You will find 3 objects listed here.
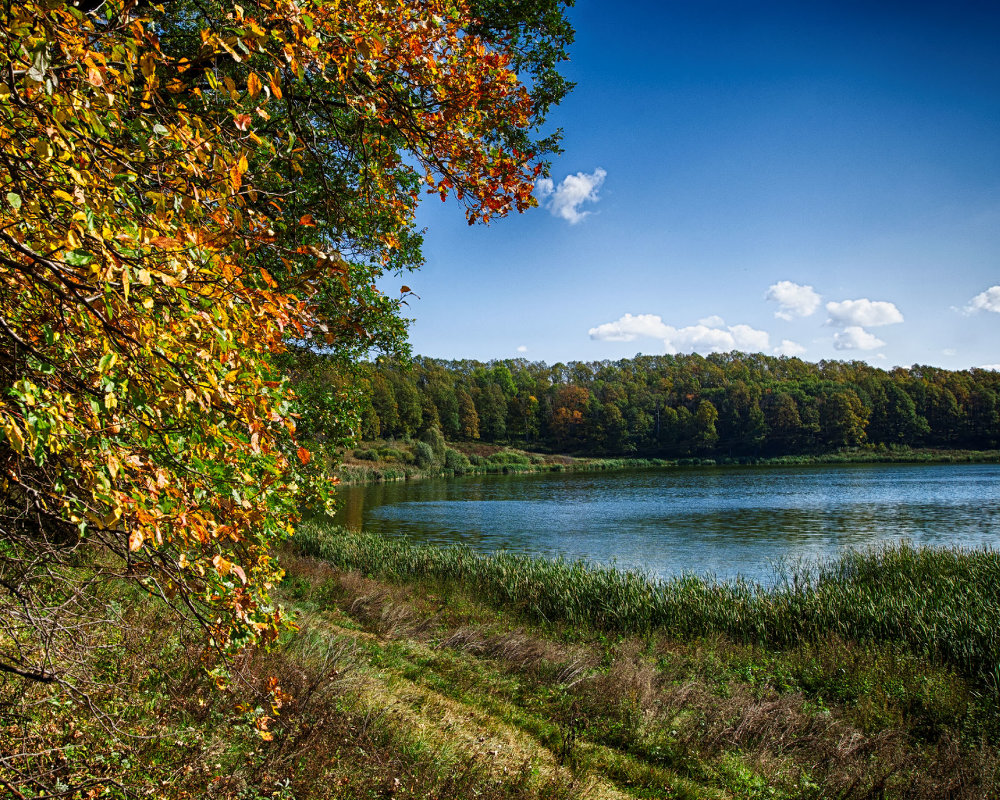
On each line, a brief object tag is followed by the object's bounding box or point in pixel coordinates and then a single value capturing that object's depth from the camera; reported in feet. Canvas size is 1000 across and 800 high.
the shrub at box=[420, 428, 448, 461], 241.55
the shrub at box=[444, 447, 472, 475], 238.07
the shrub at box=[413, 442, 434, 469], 228.43
